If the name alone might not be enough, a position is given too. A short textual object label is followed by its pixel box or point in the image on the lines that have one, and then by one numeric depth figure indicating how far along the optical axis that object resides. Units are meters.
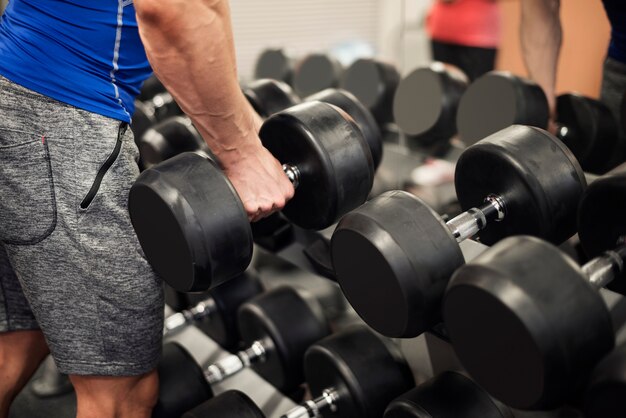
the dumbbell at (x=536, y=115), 1.47
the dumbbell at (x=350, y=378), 1.16
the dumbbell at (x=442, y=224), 0.85
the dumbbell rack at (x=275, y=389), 1.09
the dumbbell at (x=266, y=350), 1.32
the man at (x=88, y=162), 0.97
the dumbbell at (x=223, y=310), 1.57
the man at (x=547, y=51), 1.55
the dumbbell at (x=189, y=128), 1.65
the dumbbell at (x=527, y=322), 0.69
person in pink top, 2.52
